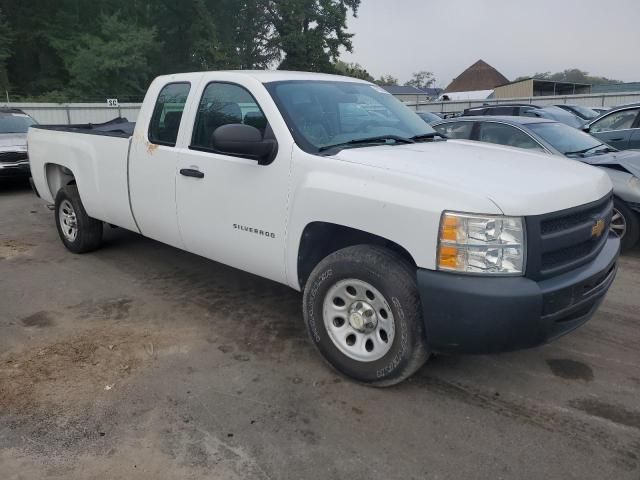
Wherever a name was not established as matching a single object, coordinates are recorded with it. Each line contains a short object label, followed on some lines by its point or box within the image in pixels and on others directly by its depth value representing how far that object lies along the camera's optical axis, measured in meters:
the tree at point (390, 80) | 97.31
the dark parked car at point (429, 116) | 16.72
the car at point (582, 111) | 18.96
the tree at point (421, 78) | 111.44
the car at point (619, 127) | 9.15
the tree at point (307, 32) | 43.53
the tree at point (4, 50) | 30.87
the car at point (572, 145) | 5.98
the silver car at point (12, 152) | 10.30
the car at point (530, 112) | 13.63
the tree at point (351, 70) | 46.66
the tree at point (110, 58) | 31.89
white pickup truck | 2.84
